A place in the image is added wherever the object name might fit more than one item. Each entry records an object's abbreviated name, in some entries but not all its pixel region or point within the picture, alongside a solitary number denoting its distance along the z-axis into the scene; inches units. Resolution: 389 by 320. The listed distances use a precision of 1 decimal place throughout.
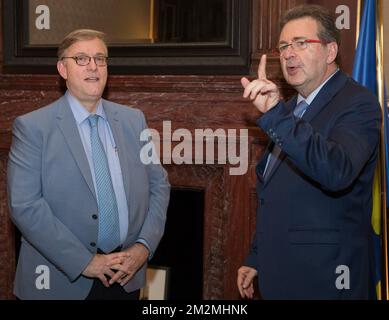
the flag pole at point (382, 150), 102.7
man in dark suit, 63.7
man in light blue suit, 78.2
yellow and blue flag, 103.7
